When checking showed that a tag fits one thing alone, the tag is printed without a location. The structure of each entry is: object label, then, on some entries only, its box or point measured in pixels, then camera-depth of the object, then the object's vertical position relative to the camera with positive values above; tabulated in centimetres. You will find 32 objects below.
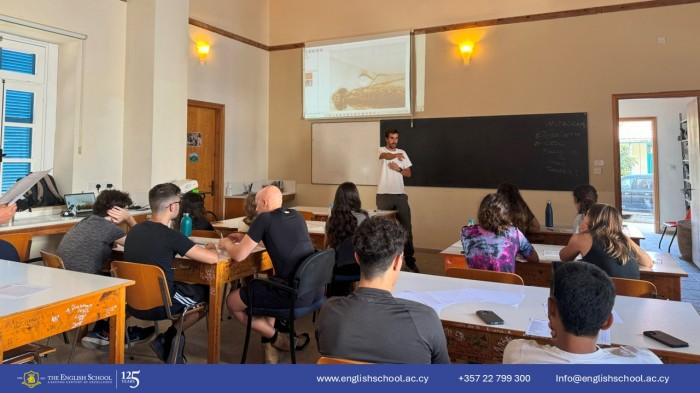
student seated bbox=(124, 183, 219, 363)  260 -20
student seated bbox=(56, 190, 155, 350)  284 -17
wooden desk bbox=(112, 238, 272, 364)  272 -37
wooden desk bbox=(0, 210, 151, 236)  379 -8
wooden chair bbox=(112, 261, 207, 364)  247 -41
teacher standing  577 +48
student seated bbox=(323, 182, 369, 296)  343 -2
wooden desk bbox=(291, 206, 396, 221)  541 +5
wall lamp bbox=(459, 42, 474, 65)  630 +236
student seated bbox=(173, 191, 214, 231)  399 +6
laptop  452 +14
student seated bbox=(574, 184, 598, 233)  369 +17
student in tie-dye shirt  264 -13
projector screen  673 +219
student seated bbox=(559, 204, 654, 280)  245 -15
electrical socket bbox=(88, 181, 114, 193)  513 +36
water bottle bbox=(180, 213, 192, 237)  353 -7
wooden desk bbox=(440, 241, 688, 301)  269 -33
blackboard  588 +95
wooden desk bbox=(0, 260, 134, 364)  166 -36
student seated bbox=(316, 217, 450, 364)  136 -34
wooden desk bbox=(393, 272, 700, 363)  152 -40
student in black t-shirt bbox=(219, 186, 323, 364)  271 -21
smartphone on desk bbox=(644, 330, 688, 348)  147 -40
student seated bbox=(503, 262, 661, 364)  118 -28
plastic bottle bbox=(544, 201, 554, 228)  450 +1
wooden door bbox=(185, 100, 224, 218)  649 +100
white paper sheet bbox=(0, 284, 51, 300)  181 -31
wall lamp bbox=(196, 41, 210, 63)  639 +238
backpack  447 +21
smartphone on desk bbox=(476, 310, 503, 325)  170 -38
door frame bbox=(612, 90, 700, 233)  565 +97
